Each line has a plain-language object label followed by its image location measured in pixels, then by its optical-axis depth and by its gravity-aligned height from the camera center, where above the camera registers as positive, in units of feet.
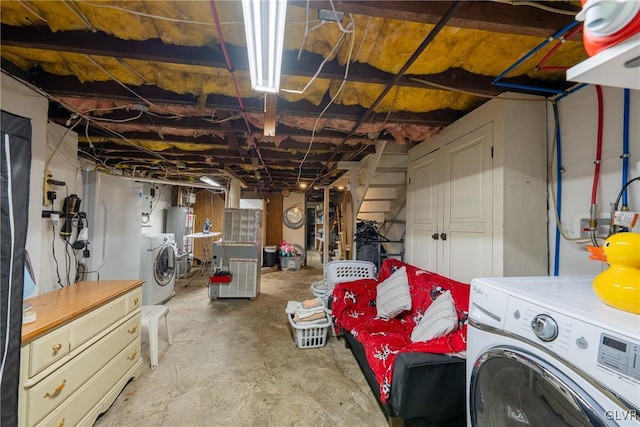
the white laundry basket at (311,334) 8.35 -3.89
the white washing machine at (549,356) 2.07 -1.34
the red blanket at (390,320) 4.89 -2.72
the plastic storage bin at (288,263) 21.47 -3.77
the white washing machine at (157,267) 11.34 -2.39
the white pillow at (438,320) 5.34 -2.21
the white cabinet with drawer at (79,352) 3.81 -2.58
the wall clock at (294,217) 23.85 +0.28
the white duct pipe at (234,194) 16.07 +1.65
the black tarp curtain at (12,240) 2.79 -0.29
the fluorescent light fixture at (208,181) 15.98 +2.54
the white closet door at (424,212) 7.90 +0.38
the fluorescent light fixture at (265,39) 2.81 +2.42
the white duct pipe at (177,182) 13.61 +2.21
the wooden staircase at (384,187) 10.55 +1.69
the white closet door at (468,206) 5.85 +0.44
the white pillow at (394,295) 7.32 -2.28
